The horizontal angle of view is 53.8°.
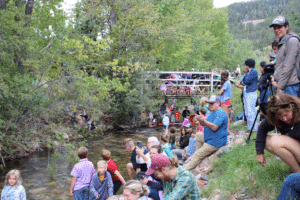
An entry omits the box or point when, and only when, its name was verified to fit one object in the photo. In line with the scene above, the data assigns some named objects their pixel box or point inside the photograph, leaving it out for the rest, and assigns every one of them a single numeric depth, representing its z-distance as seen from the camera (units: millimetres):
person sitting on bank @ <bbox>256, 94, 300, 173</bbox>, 3348
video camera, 5168
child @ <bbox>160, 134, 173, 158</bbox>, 6366
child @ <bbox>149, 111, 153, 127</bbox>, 21703
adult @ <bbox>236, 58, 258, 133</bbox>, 7023
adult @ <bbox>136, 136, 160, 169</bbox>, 5262
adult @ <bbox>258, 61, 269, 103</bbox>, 5429
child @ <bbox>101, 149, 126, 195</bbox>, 5485
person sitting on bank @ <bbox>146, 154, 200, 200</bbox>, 2986
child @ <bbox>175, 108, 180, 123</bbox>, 22803
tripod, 5065
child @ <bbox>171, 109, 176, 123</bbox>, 22600
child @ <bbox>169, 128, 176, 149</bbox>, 10430
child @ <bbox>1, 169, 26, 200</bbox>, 4805
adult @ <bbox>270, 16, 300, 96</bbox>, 4250
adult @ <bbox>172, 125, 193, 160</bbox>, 9452
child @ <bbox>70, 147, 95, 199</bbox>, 5387
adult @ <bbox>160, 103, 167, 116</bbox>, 22980
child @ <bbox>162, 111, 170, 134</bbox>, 14622
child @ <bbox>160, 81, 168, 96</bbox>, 22083
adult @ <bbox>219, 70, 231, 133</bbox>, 7848
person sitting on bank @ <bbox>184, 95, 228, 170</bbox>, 6039
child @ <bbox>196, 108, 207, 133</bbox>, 7940
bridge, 21922
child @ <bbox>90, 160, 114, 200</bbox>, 5032
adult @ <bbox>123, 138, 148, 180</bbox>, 5512
